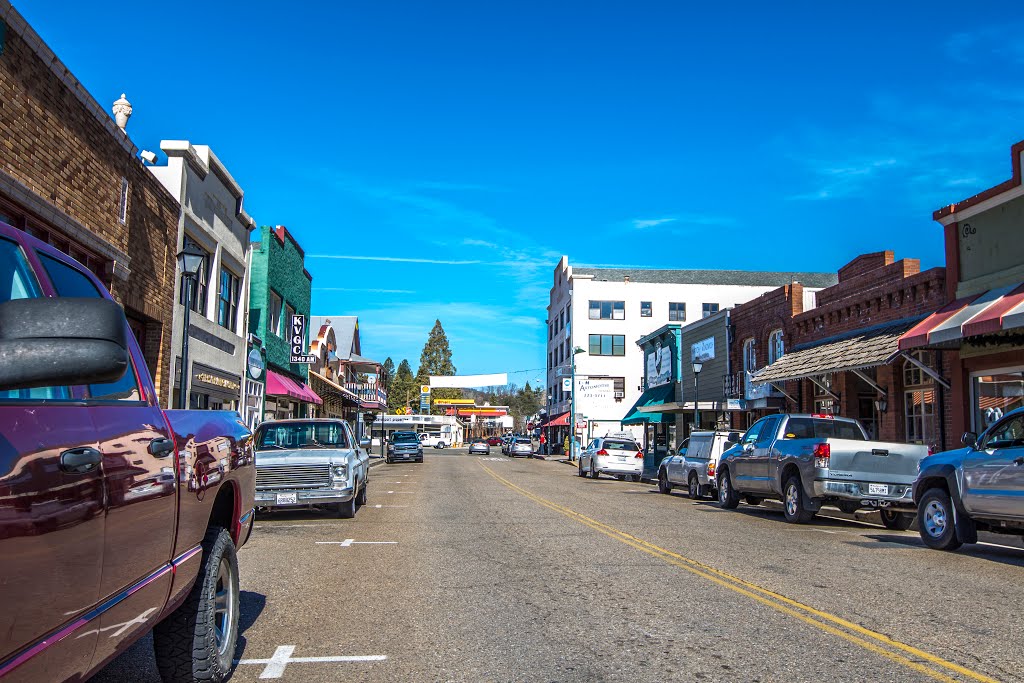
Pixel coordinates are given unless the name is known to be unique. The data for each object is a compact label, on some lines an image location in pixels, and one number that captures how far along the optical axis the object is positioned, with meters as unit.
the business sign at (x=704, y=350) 38.00
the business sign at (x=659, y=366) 44.78
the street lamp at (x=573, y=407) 56.06
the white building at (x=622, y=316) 73.19
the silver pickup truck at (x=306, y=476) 14.57
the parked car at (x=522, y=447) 70.25
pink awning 33.69
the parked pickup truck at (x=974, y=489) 10.80
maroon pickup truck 2.47
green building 33.06
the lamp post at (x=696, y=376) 30.88
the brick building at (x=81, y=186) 12.88
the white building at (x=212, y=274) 22.91
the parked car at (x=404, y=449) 49.41
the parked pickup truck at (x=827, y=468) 14.65
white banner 117.88
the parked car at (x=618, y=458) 33.59
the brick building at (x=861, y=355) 21.78
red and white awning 16.67
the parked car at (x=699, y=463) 21.95
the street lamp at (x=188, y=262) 16.73
